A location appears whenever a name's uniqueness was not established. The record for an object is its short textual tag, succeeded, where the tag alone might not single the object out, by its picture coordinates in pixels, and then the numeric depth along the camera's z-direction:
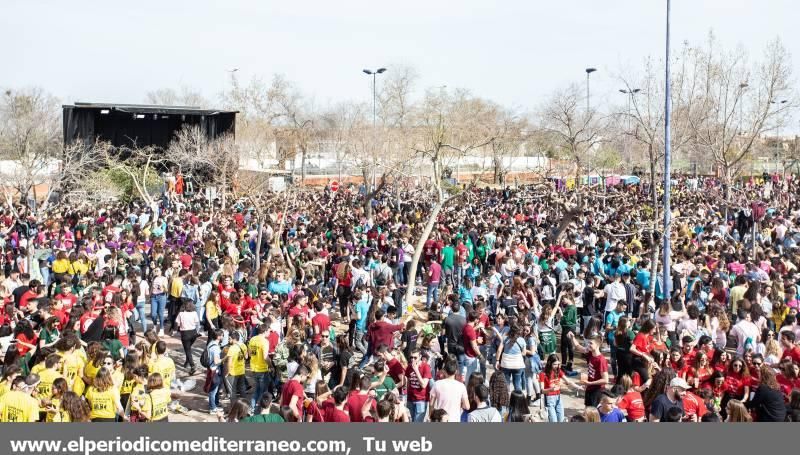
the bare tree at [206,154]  32.66
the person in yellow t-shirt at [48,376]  7.80
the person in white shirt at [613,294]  12.53
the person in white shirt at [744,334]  9.89
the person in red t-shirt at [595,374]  8.70
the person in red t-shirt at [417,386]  8.52
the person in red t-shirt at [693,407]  7.48
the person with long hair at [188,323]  10.99
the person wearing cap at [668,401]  7.27
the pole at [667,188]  14.16
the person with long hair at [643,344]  9.16
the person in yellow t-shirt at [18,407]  7.08
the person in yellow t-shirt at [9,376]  7.39
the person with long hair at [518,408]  7.75
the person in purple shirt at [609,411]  7.22
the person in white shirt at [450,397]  7.86
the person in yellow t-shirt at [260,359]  9.38
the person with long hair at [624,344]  9.59
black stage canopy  37.53
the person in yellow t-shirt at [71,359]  8.43
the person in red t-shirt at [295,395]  7.66
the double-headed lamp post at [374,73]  36.12
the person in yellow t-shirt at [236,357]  9.46
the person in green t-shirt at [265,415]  6.82
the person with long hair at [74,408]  7.19
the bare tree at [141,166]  31.73
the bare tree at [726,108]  20.36
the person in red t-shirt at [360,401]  7.37
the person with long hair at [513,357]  9.30
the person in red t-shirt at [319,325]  10.35
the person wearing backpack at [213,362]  9.72
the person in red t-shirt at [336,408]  7.18
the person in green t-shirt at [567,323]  11.31
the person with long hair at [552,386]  8.51
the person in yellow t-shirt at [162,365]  8.52
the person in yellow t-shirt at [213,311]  11.93
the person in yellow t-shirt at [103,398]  7.45
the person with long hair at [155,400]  7.57
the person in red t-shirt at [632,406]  7.61
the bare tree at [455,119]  39.03
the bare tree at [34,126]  30.81
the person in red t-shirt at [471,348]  9.89
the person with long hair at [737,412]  7.02
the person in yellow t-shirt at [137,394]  7.68
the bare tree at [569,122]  36.89
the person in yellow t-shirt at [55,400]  7.51
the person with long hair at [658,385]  7.95
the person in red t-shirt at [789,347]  8.80
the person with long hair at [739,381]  8.22
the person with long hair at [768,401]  7.53
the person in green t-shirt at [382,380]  8.11
